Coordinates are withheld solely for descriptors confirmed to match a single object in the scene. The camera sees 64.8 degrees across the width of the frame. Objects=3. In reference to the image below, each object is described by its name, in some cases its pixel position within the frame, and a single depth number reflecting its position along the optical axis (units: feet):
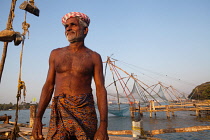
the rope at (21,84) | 13.09
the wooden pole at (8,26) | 13.62
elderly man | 5.45
